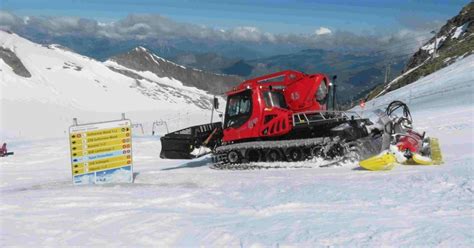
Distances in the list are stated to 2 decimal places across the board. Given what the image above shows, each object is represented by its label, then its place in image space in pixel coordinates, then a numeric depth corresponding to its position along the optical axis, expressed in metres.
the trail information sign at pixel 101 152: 11.51
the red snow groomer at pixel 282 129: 13.99
